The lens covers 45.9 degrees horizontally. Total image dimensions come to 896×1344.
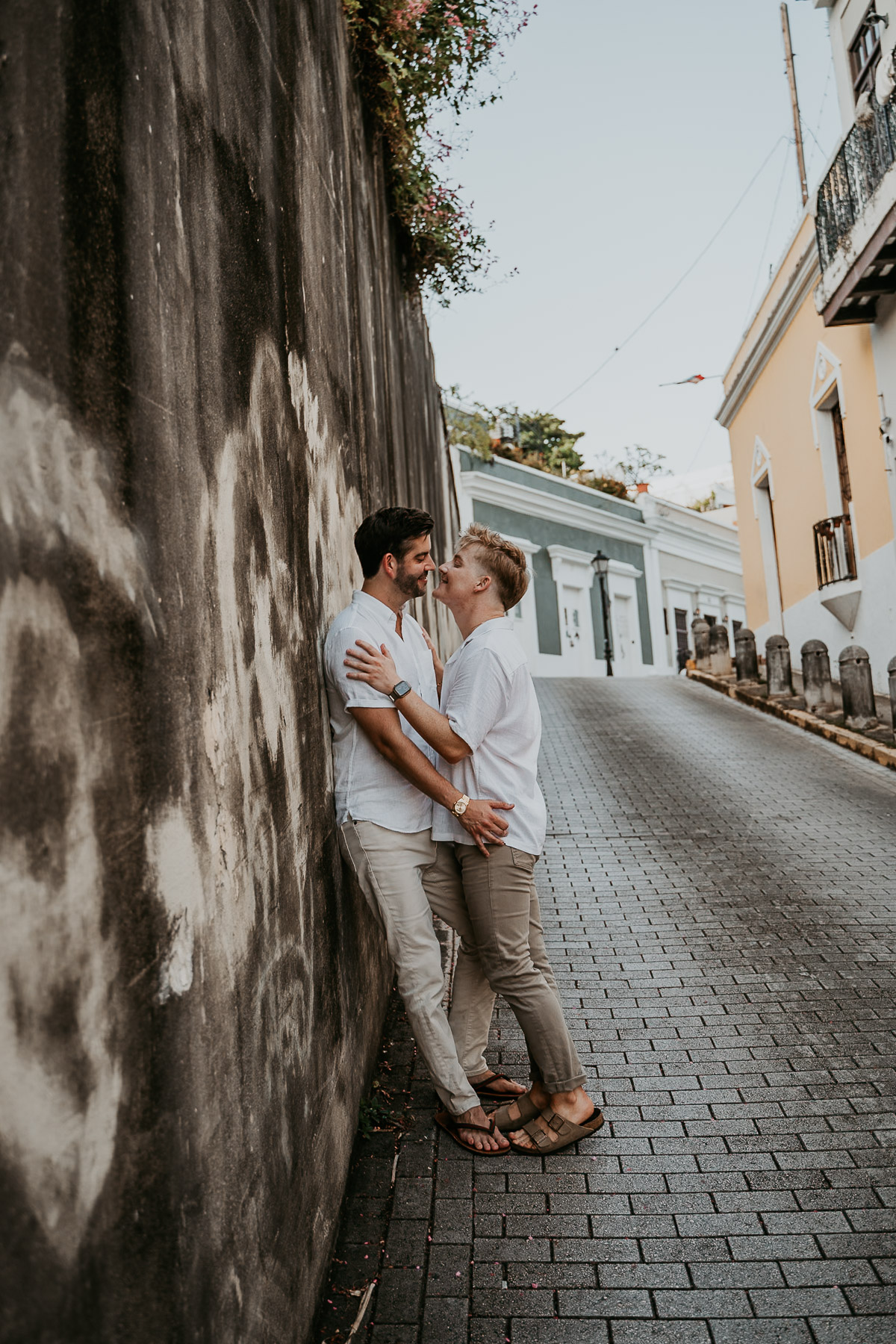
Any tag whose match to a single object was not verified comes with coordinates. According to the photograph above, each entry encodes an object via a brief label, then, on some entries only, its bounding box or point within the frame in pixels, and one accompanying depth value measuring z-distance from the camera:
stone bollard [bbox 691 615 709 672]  18.94
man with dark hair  3.32
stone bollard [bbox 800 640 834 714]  13.16
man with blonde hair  3.51
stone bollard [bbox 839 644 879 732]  11.56
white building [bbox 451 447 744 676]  26.69
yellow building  12.62
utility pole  18.00
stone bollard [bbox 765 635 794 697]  14.62
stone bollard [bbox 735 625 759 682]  16.98
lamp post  26.98
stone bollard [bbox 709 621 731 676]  18.47
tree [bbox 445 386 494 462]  18.08
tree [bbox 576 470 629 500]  33.00
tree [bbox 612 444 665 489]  37.03
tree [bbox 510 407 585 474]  36.78
